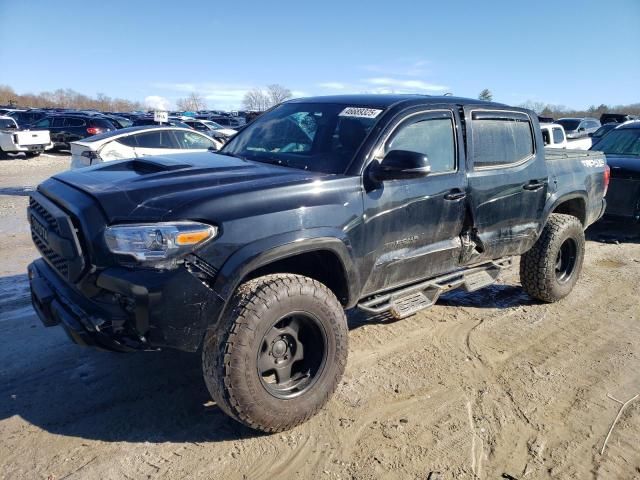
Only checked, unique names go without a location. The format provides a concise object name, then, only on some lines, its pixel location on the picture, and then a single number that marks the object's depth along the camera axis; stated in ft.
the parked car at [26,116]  79.73
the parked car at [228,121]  113.91
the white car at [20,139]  59.72
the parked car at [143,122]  81.90
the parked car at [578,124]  83.37
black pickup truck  8.63
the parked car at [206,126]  76.40
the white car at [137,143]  33.35
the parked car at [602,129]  50.02
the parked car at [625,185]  26.21
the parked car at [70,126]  65.05
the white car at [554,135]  44.59
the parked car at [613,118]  81.00
